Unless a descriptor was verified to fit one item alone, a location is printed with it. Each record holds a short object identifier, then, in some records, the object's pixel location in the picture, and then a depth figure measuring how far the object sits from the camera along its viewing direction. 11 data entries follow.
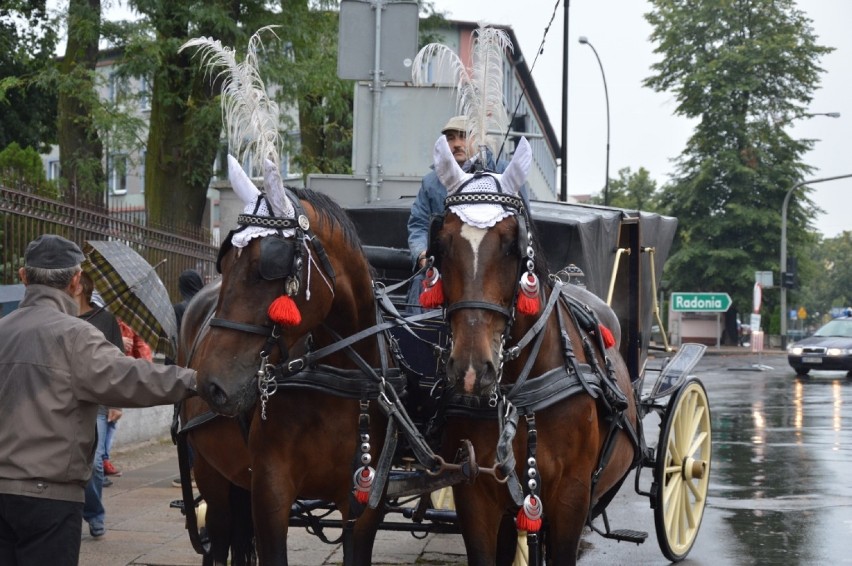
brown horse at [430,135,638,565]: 4.41
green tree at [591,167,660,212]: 77.69
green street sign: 36.75
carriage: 5.71
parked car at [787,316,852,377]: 29.31
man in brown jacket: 4.32
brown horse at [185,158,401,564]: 4.38
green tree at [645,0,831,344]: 50.28
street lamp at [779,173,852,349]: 44.31
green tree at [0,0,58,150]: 25.28
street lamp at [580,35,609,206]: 34.32
